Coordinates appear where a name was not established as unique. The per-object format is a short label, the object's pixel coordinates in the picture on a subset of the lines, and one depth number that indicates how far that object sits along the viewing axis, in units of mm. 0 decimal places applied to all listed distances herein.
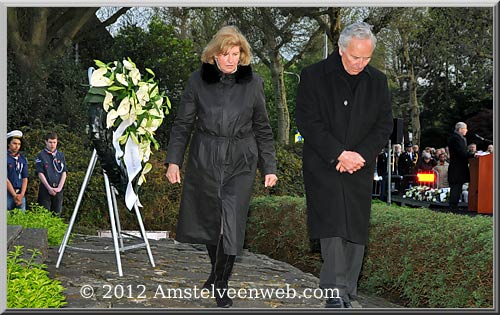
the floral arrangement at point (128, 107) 7668
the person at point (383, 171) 23586
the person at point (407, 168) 25125
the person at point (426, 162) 24178
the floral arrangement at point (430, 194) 21641
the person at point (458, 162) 19094
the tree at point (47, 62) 19562
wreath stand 7902
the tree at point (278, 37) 20344
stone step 7973
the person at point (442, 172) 23228
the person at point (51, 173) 13039
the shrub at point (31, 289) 6041
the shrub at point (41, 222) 10844
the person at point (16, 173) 12539
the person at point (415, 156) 25697
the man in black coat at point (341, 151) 6789
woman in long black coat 6641
